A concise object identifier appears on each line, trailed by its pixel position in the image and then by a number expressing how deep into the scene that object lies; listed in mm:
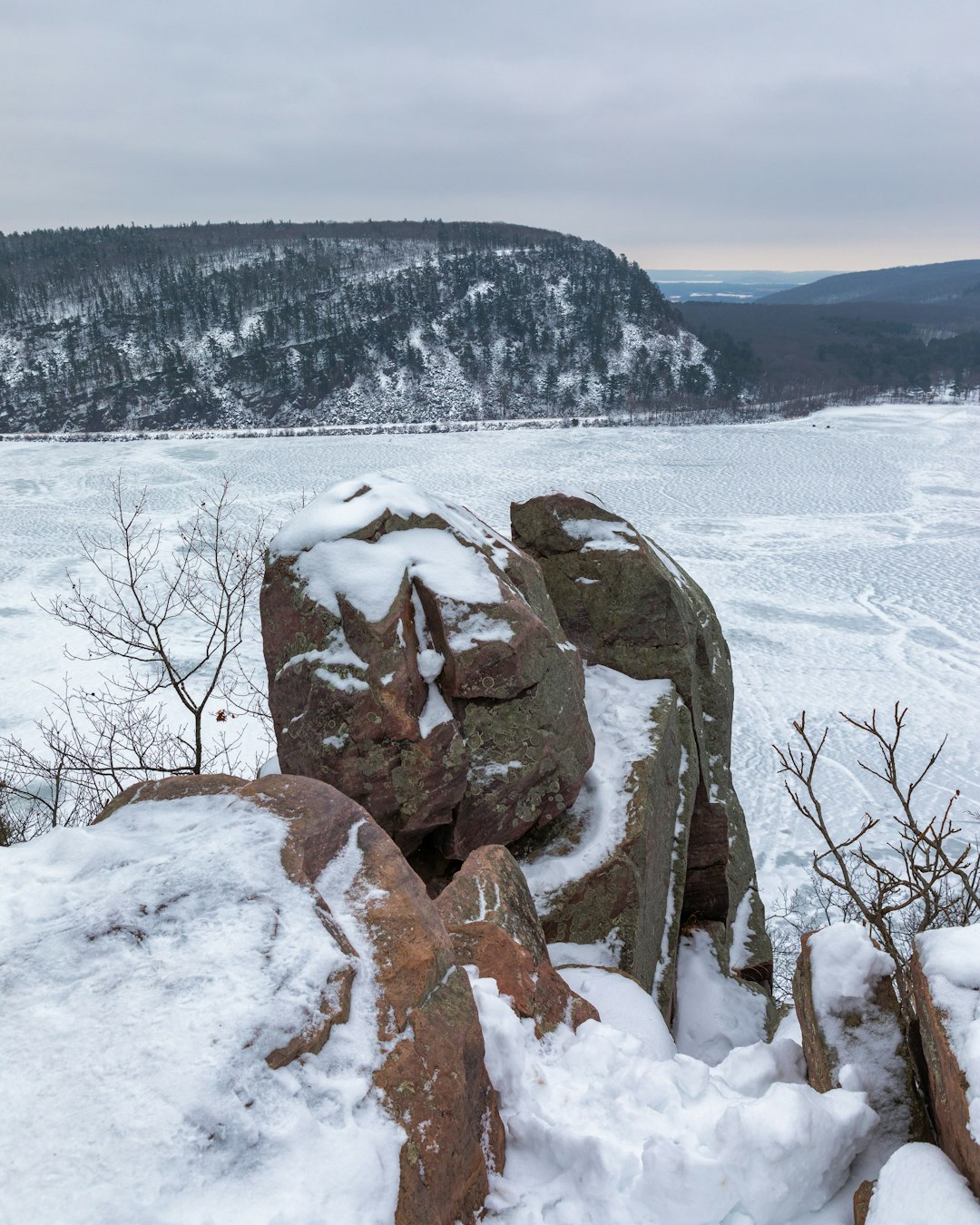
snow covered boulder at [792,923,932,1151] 3148
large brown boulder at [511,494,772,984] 8375
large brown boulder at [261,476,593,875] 5887
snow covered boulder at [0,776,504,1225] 2438
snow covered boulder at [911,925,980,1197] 2625
